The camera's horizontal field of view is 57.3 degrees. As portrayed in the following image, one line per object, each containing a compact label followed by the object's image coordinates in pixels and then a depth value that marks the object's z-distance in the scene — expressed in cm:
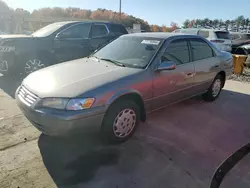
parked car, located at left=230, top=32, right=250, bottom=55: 1437
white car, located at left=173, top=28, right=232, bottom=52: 1218
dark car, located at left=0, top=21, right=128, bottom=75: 607
